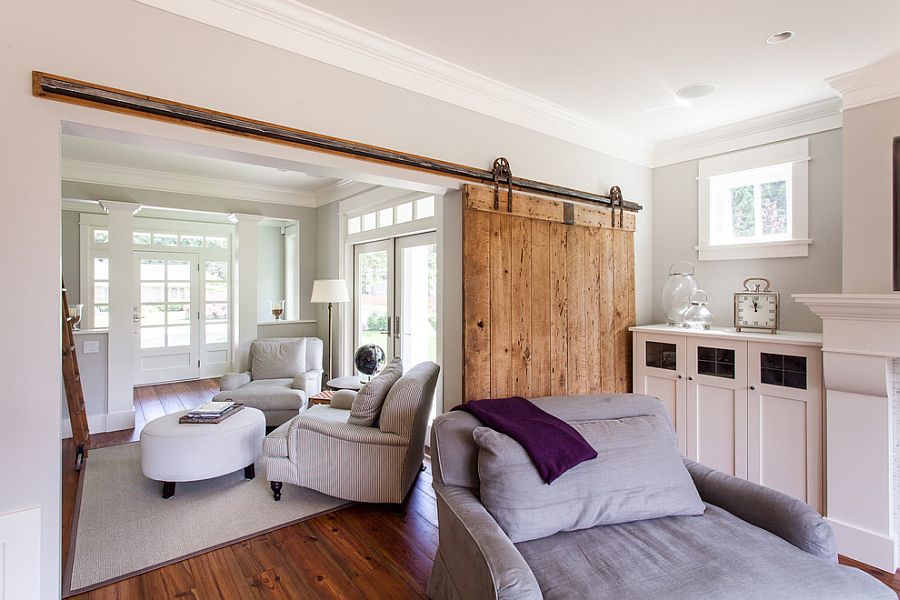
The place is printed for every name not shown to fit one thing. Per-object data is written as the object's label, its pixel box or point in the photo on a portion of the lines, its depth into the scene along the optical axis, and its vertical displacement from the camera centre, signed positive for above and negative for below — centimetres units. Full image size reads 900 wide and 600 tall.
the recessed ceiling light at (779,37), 216 +128
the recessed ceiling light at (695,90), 273 +130
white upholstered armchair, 425 -85
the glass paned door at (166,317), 637 -26
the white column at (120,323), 447 -24
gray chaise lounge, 139 -91
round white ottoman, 296 -103
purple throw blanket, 176 -58
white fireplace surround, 231 -69
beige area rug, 233 -136
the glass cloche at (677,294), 342 +2
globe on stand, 415 -57
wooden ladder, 339 -75
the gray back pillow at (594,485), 169 -77
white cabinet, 262 -68
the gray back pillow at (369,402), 292 -69
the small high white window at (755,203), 305 +69
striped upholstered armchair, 279 -98
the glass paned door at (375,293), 470 +5
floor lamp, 468 +7
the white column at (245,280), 540 +23
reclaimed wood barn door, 266 +0
